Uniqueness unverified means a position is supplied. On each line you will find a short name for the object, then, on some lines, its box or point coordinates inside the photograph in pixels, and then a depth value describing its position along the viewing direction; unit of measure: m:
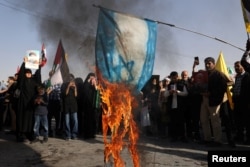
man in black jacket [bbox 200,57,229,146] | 6.23
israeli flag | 4.41
